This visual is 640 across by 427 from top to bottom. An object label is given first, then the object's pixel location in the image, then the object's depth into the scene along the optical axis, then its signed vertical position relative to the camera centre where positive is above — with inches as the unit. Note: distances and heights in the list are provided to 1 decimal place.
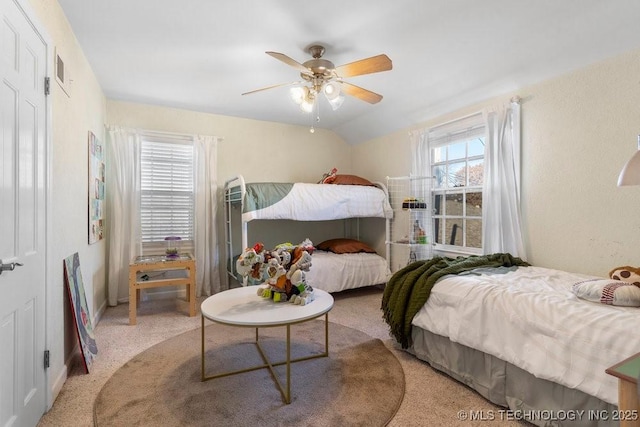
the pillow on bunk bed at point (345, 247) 167.0 -17.6
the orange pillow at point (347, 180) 164.2 +17.4
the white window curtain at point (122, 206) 144.7 +3.6
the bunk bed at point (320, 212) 136.9 +0.9
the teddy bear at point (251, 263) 82.4 -13.0
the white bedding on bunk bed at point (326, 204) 139.0 +4.7
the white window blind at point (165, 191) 154.5 +11.6
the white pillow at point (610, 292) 65.4 -16.6
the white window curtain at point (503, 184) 111.3 +10.6
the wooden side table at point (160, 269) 123.5 -23.5
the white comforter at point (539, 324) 56.5 -23.4
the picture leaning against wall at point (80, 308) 86.0 -27.3
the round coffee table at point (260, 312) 72.2 -23.9
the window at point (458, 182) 131.2 +14.1
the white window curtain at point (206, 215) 161.0 -0.6
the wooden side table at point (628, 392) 39.0 -22.6
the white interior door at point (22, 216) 52.7 -0.4
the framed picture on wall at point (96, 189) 112.3 +9.5
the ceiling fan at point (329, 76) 86.5 +40.3
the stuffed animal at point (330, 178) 164.7 +19.1
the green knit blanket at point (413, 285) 92.7 -21.4
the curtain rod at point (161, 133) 149.8 +39.5
